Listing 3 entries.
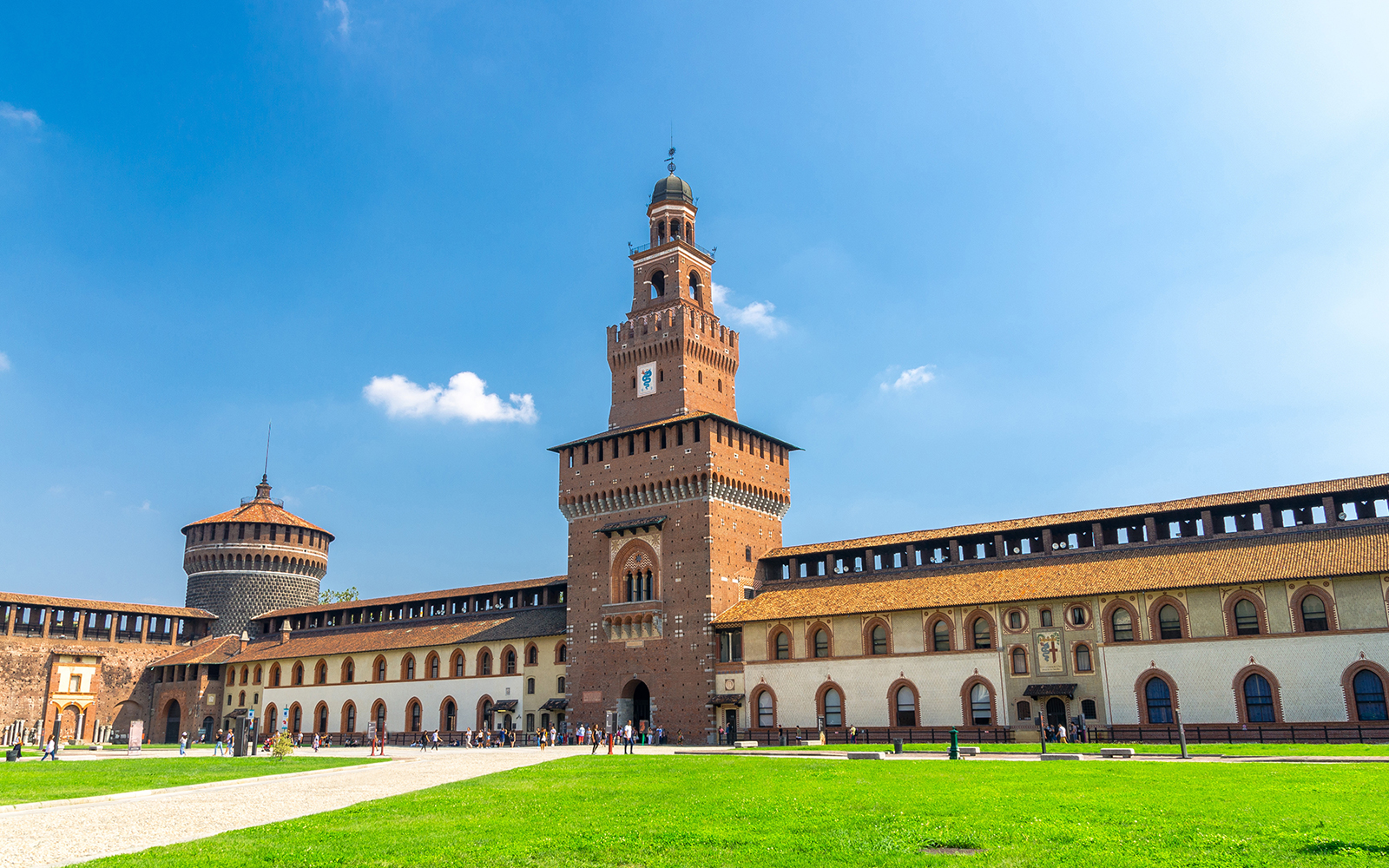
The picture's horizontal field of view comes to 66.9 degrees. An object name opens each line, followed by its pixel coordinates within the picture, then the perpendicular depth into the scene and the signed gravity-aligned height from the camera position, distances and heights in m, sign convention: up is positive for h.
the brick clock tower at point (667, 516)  58.88 +9.85
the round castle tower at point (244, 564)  88.56 +10.42
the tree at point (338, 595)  114.31 +9.98
